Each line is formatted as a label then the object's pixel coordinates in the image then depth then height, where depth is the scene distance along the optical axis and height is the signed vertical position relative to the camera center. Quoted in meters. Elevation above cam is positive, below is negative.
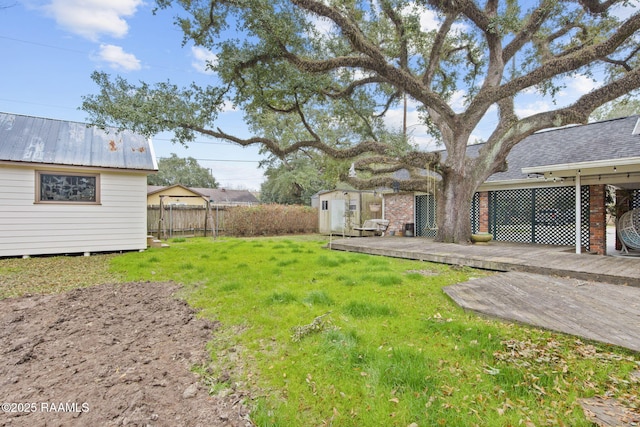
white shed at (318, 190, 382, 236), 14.77 +0.18
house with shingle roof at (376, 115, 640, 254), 7.48 +0.74
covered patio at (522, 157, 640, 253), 6.59 +0.96
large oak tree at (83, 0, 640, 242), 6.96 +3.82
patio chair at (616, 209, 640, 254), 7.15 -0.40
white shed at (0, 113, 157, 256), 7.64 +0.65
